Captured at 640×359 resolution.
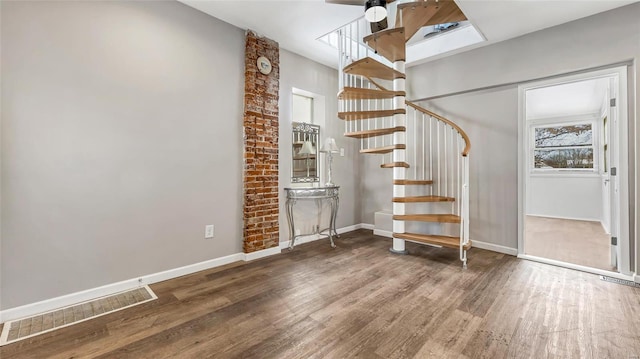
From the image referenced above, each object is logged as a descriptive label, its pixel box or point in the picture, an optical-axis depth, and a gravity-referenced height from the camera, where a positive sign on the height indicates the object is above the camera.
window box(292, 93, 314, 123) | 3.93 +1.10
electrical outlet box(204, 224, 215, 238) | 2.83 -0.54
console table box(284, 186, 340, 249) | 3.52 -0.20
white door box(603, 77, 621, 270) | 2.63 +0.11
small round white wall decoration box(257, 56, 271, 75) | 3.19 +1.42
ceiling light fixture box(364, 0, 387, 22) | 2.47 +1.59
